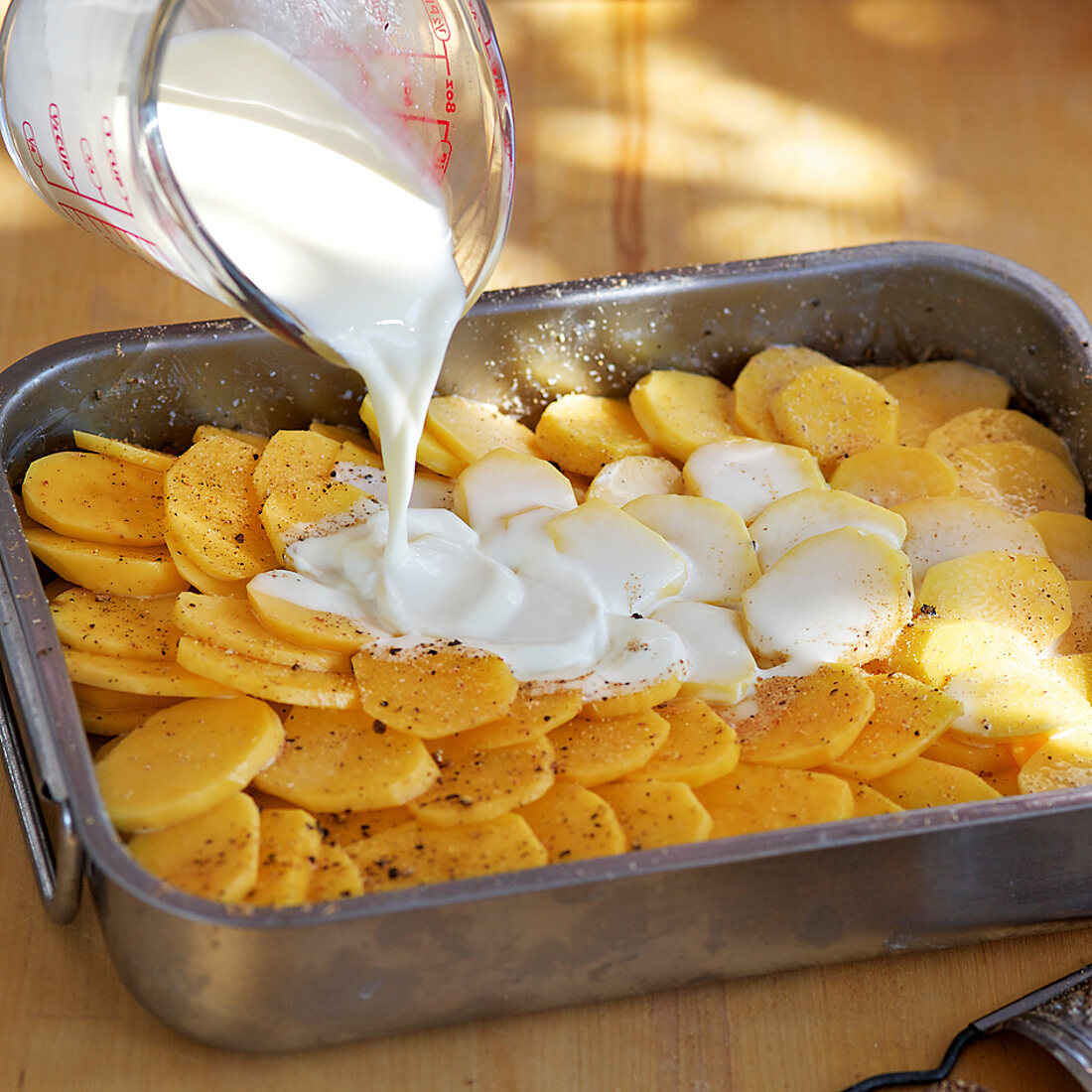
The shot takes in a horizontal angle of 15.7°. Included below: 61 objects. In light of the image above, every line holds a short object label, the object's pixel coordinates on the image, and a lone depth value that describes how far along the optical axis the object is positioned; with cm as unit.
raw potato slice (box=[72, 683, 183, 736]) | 134
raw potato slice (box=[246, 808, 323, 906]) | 127
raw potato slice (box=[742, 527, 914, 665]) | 138
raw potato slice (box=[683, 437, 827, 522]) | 143
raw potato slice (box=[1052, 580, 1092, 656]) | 140
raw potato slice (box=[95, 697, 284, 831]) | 129
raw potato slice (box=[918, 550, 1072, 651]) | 139
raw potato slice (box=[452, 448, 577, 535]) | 141
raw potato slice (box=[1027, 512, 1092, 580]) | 143
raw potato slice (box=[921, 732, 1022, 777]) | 136
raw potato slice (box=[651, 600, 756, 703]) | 136
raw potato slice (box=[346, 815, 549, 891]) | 128
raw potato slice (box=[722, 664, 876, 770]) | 133
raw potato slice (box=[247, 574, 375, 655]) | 135
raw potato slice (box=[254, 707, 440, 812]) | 130
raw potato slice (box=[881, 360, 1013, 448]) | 148
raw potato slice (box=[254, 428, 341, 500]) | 141
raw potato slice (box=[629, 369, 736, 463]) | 145
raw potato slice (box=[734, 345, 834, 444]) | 146
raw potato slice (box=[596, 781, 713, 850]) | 129
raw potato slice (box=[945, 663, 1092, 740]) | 135
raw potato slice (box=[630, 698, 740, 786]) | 132
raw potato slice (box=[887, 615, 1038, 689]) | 137
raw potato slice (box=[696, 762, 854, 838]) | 131
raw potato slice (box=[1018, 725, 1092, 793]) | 133
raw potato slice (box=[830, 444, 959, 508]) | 144
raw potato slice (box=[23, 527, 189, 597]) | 137
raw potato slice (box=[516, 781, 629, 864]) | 129
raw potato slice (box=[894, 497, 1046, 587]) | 142
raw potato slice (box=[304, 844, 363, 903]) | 127
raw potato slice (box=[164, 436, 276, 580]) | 137
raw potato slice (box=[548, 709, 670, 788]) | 132
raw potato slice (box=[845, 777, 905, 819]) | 132
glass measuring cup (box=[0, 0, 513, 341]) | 124
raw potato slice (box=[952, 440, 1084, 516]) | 144
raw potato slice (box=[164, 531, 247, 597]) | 137
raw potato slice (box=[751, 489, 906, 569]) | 141
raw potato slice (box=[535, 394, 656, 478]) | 145
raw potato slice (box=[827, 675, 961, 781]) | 133
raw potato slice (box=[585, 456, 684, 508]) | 143
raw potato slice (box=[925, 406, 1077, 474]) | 146
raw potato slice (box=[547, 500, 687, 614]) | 139
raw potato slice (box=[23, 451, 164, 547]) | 138
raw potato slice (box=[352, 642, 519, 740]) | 132
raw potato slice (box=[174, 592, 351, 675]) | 133
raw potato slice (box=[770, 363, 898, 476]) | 145
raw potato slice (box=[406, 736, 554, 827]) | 130
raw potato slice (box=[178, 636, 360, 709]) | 132
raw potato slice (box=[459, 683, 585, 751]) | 132
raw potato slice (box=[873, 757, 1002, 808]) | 133
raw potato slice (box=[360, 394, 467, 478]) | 144
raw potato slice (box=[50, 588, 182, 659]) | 134
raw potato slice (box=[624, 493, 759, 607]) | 140
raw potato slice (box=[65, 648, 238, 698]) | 133
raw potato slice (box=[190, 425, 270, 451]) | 143
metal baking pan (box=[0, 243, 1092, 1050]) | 125
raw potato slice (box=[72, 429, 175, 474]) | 141
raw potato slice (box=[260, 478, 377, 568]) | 139
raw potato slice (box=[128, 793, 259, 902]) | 127
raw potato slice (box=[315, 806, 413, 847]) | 130
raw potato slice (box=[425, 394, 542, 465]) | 144
